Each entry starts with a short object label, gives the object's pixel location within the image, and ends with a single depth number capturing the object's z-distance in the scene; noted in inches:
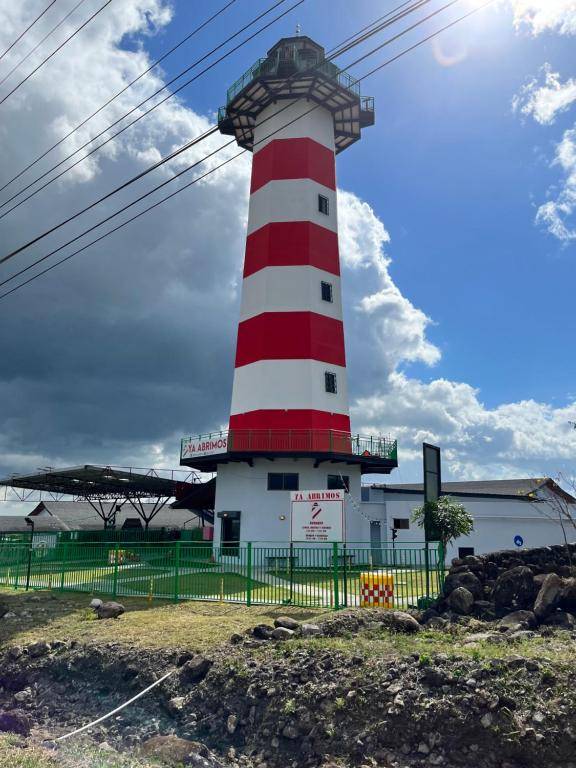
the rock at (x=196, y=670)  436.5
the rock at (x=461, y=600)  534.0
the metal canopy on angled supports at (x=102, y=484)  1432.5
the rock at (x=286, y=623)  504.4
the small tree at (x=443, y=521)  745.6
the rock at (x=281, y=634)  478.0
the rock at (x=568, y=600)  506.9
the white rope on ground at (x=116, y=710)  390.0
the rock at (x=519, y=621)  473.7
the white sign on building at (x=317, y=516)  789.9
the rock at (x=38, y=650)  537.3
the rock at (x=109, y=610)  644.1
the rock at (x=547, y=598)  492.7
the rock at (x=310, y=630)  478.6
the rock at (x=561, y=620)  473.7
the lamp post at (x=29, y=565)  922.1
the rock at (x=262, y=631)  482.9
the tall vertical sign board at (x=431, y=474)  780.0
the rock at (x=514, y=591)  527.2
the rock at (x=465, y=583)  554.3
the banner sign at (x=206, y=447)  1145.4
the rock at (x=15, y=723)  397.7
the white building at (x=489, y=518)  1142.3
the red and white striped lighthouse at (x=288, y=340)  1131.9
